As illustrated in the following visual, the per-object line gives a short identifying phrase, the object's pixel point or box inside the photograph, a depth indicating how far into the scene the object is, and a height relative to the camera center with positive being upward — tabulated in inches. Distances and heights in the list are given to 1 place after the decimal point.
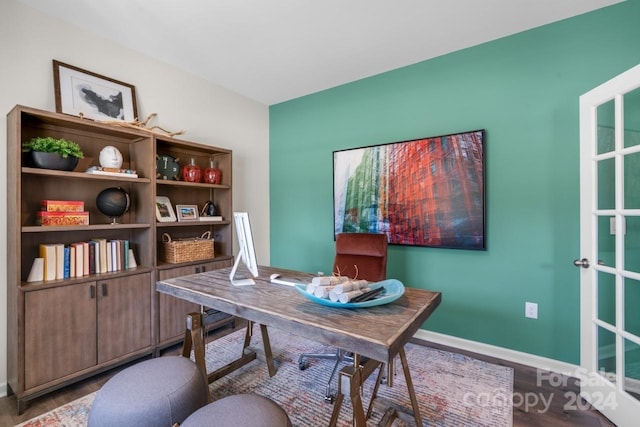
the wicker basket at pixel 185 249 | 99.7 -13.2
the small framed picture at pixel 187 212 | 107.4 +0.3
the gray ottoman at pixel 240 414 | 40.8 -29.9
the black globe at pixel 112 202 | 87.0 +3.5
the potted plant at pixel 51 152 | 71.9 +15.9
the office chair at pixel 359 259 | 86.9 -14.8
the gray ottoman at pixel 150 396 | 44.6 -30.2
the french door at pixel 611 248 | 60.8 -8.4
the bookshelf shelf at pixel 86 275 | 68.7 -17.8
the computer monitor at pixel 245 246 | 66.1 -7.9
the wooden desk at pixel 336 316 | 39.9 -17.2
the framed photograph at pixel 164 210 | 100.0 +1.1
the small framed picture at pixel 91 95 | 83.1 +37.0
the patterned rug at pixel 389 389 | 64.6 -46.4
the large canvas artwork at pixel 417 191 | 94.2 +7.7
